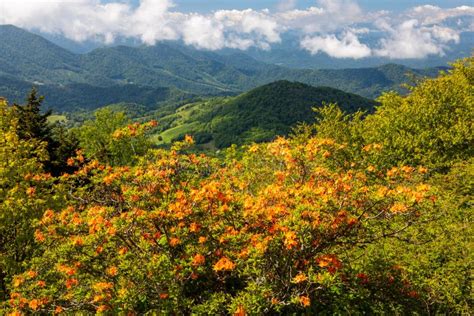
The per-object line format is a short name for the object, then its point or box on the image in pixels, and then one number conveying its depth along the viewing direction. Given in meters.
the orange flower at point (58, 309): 10.70
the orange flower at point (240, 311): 9.04
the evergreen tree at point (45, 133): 42.12
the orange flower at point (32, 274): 12.14
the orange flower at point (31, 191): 16.41
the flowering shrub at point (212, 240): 9.80
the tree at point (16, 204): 18.77
